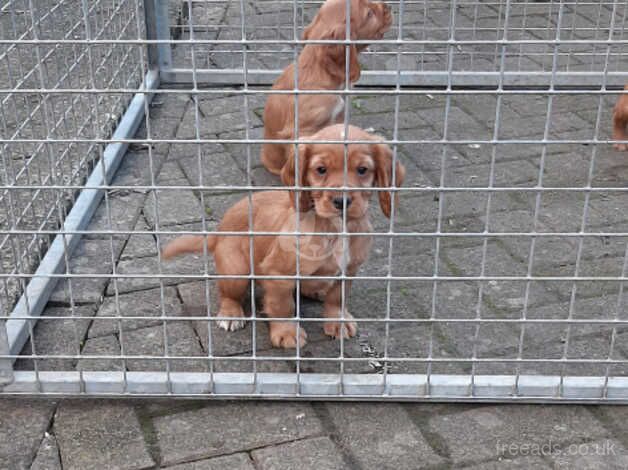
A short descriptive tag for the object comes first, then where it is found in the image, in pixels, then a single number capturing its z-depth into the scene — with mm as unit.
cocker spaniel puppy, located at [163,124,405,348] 2736
